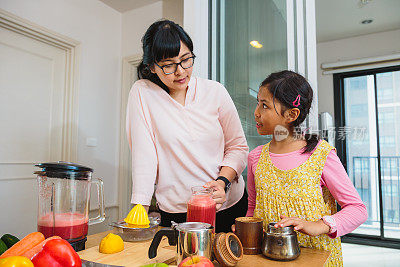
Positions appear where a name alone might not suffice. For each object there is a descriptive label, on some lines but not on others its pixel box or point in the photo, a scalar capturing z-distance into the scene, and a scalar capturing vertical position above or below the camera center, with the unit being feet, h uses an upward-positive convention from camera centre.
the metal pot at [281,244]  2.51 -0.81
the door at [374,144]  12.90 +0.37
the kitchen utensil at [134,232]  3.09 -0.87
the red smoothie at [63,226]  2.86 -0.75
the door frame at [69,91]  9.15 +1.99
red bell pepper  2.13 -0.78
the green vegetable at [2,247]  3.14 -1.05
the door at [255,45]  5.16 +2.10
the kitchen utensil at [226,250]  2.31 -0.80
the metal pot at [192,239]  2.18 -0.67
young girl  3.03 -0.28
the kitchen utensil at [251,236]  2.71 -0.79
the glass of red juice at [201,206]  2.93 -0.56
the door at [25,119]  8.03 +0.97
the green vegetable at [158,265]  1.95 -0.76
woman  3.68 +0.25
